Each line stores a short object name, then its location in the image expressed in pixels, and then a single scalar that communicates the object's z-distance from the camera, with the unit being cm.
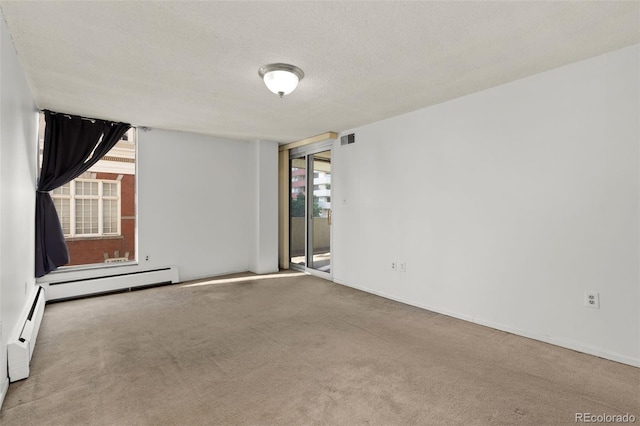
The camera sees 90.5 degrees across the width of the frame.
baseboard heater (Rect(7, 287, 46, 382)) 220
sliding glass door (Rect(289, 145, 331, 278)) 566
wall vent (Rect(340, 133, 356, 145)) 487
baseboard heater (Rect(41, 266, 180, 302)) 412
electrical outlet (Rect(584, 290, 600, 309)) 262
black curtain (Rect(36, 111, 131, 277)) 384
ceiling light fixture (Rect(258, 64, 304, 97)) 267
